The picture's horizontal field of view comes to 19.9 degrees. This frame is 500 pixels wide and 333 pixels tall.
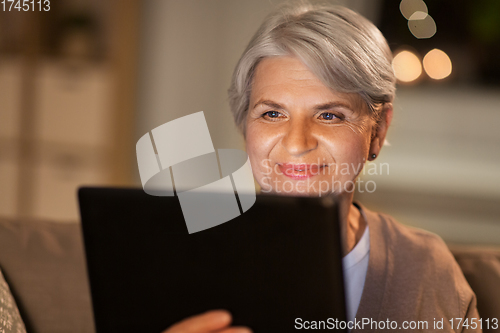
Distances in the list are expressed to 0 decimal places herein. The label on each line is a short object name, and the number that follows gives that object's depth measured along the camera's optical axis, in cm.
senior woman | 158
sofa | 164
